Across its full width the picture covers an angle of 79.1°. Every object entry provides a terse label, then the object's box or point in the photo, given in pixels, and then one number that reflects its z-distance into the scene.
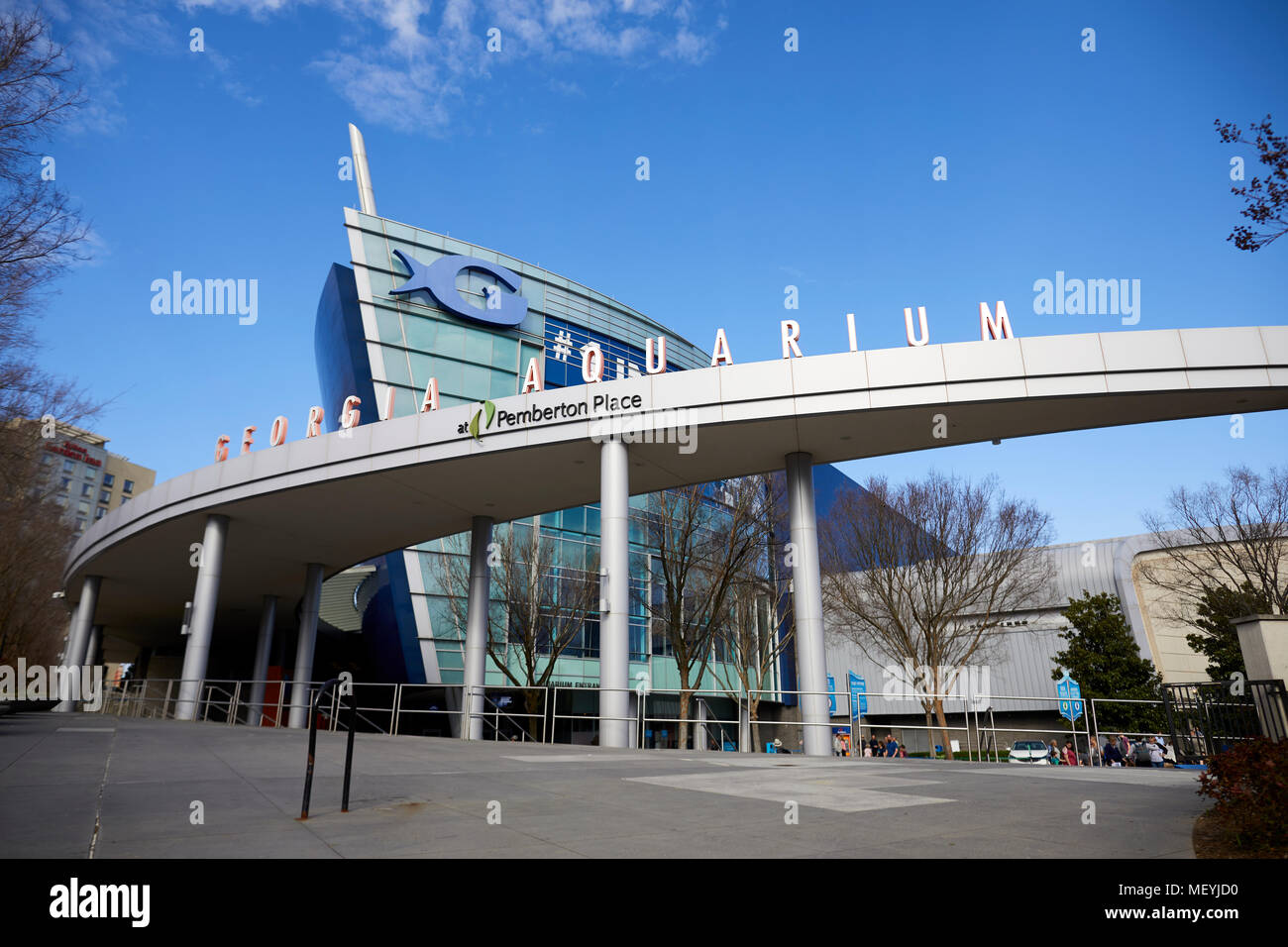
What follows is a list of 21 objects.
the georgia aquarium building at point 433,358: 35.75
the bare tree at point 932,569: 27.83
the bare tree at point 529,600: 30.70
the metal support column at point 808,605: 17.45
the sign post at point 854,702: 22.48
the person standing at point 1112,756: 23.06
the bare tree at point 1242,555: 26.75
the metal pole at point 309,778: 5.69
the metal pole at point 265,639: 35.22
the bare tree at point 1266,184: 7.45
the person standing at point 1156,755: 23.47
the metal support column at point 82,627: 32.09
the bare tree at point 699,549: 26.91
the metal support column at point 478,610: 22.95
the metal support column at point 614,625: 16.66
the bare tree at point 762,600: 27.98
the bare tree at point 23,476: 11.45
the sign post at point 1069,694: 25.35
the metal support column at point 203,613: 22.77
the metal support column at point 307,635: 29.67
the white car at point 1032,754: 28.59
